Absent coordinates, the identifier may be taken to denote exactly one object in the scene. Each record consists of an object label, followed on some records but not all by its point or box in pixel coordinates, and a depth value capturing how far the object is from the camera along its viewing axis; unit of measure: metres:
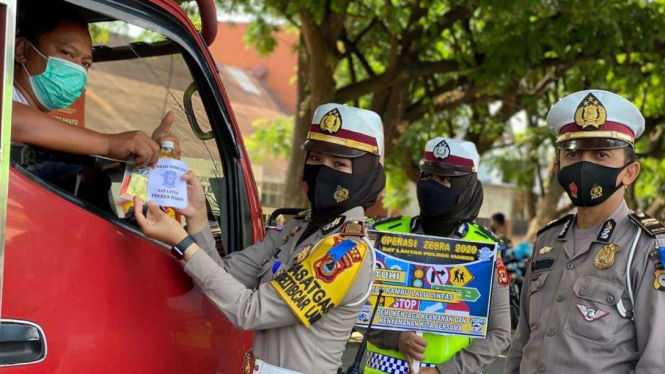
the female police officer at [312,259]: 2.42
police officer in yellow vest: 3.39
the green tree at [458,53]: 8.59
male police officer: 2.62
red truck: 1.95
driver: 2.31
